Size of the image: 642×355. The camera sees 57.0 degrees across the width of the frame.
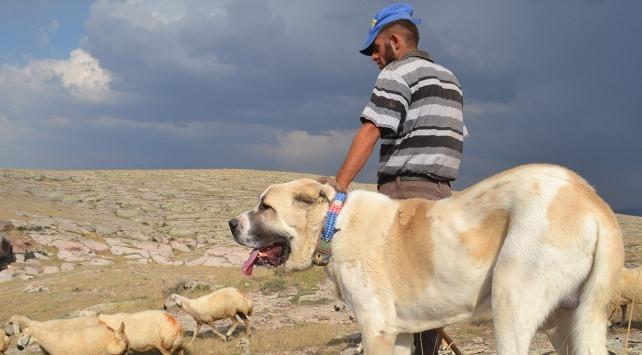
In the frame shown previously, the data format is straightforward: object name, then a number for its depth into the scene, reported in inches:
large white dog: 148.5
